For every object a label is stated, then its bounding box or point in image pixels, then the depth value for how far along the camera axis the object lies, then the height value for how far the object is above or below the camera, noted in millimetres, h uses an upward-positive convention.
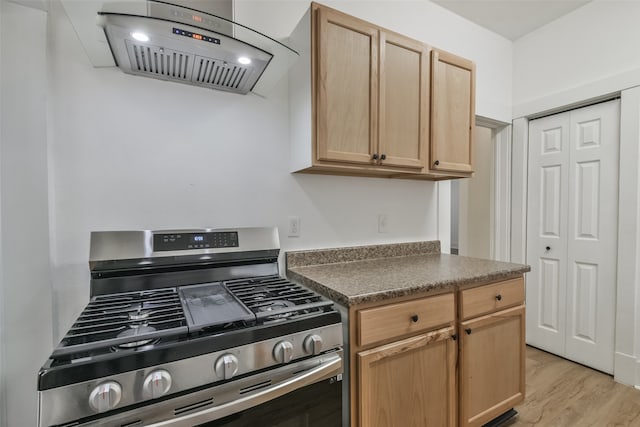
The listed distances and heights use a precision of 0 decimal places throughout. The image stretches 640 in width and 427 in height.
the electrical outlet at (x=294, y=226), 1675 -97
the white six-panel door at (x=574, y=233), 2119 -176
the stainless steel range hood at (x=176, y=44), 917 +600
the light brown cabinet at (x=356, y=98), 1394 +575
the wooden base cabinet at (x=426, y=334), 1135 -552
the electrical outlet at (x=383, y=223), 1971 -91
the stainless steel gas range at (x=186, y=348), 698 -377
